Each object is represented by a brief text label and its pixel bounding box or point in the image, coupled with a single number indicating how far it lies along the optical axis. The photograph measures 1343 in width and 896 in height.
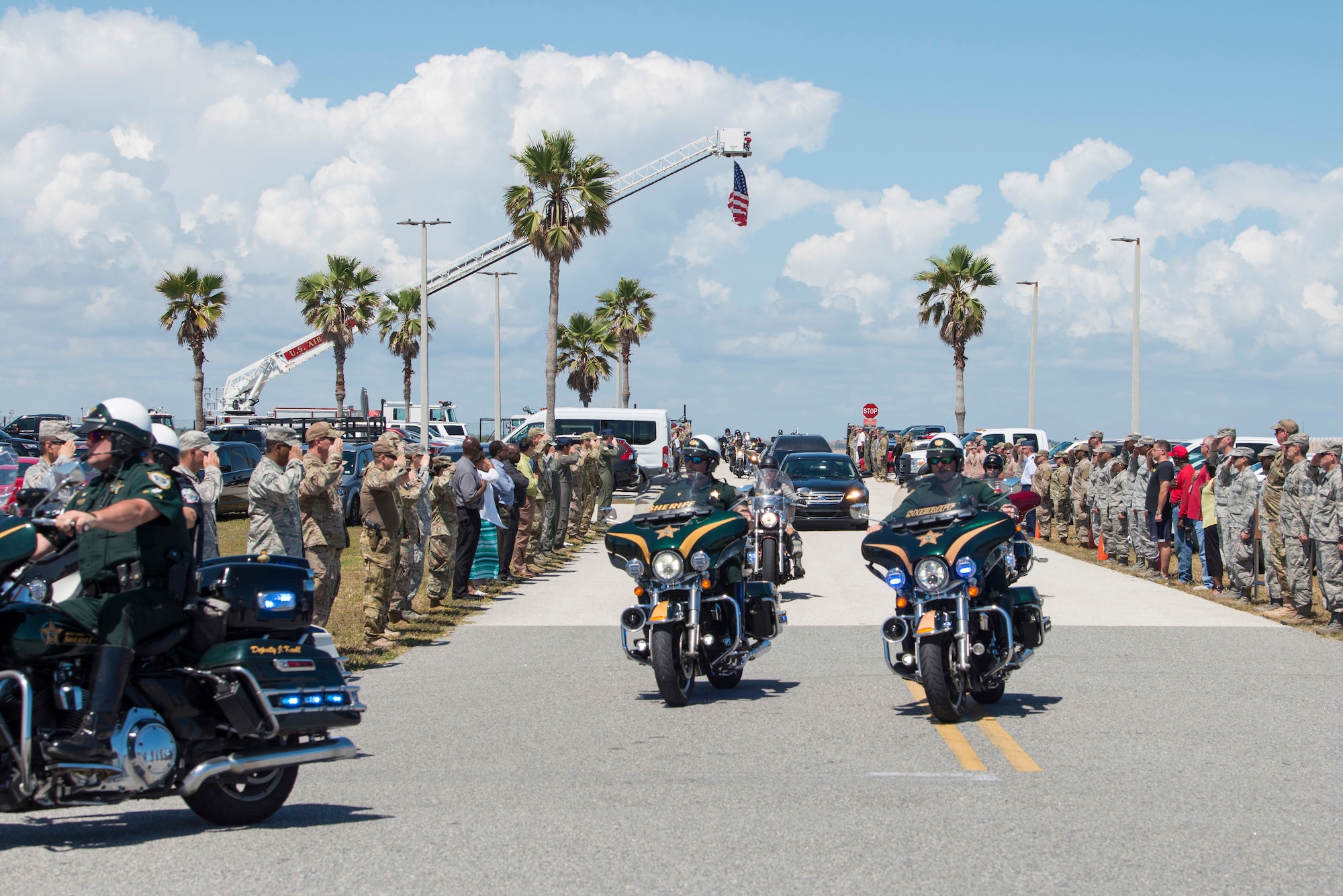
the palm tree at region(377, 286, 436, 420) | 60.06
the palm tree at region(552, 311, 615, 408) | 66.88
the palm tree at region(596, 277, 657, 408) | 67.75
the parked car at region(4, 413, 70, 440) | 51.09
